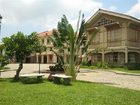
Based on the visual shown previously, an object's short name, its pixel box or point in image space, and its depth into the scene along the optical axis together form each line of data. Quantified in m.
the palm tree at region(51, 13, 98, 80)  8.19
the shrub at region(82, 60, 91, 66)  19.04
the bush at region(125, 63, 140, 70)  15.95
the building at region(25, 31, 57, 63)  28.52
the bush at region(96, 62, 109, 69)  16.71
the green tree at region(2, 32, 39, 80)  8.28
